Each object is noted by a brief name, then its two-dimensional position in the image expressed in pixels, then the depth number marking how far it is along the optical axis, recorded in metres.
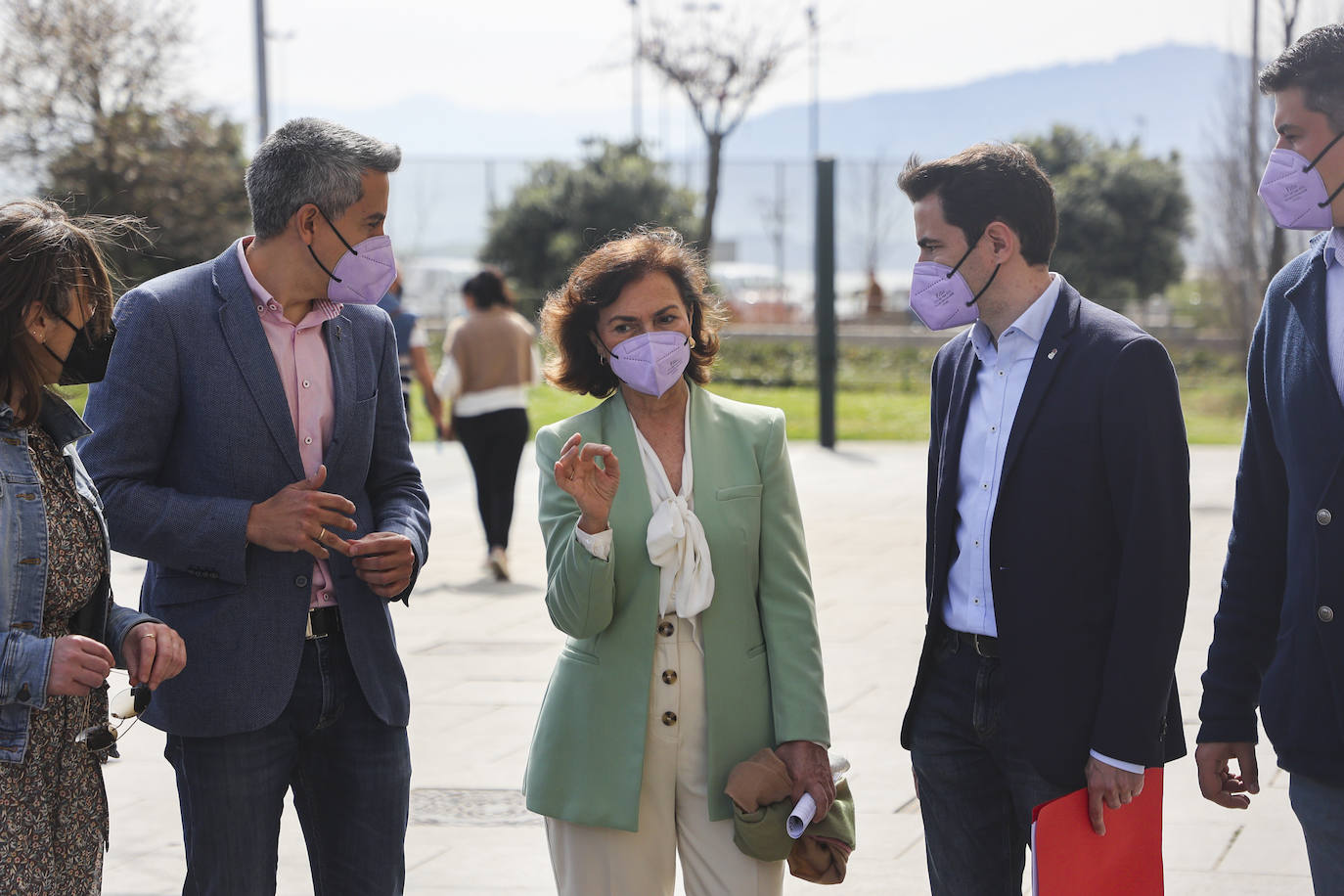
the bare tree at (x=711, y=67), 34.50
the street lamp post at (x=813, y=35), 34.09
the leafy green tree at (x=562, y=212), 31.86
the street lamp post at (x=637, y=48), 34.28
